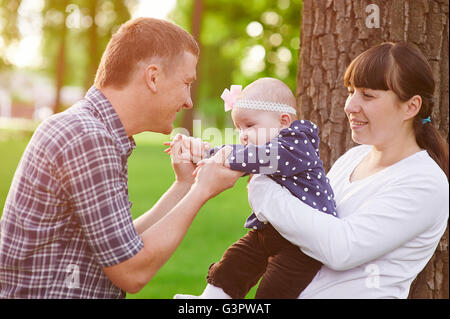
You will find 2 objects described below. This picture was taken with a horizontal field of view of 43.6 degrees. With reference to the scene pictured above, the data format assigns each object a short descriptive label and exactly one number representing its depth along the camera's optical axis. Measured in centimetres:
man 225
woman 229
